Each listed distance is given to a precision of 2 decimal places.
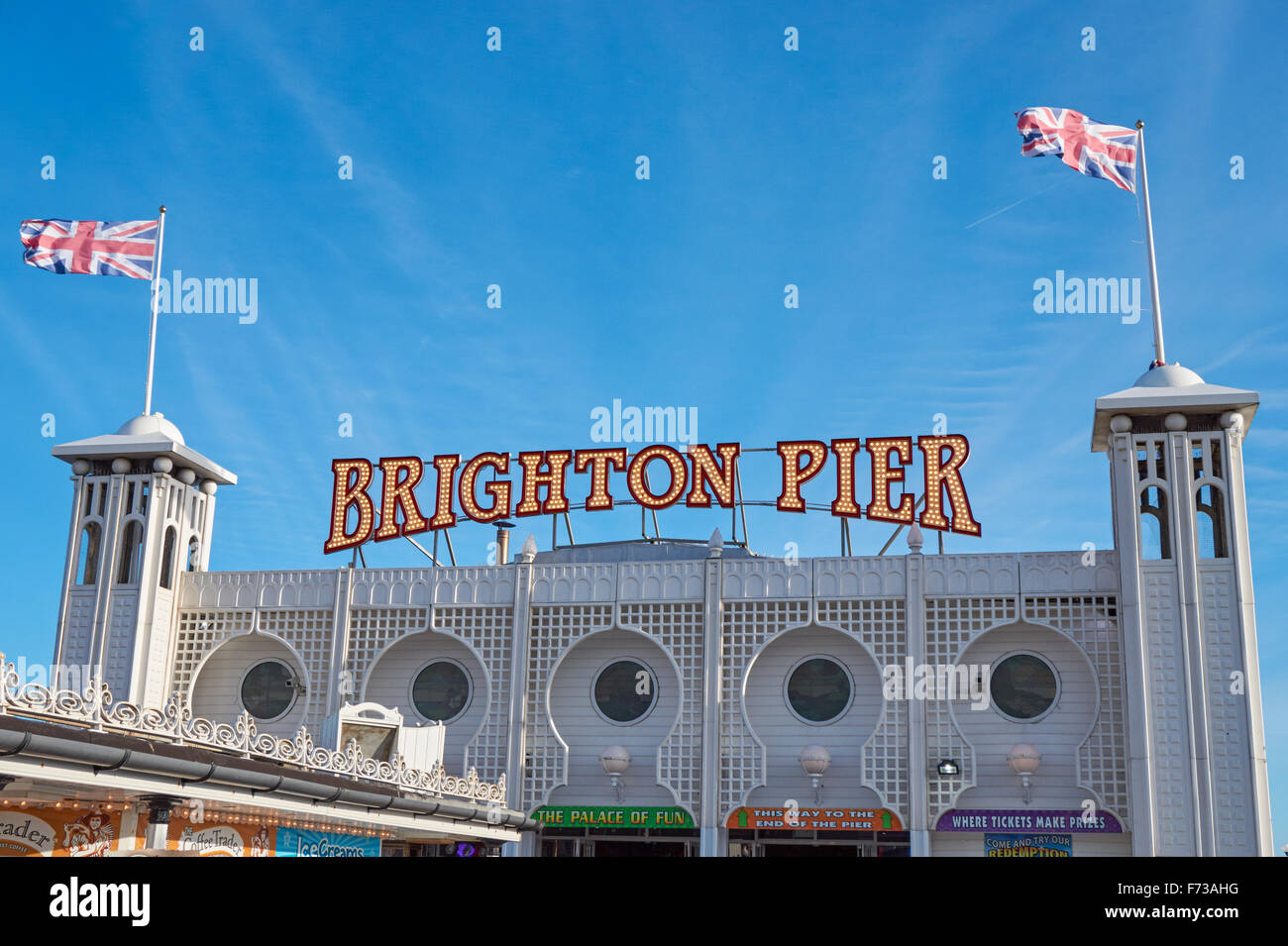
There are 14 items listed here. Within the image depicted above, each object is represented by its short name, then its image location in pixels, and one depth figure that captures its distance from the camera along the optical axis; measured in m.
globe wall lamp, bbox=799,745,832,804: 29.23
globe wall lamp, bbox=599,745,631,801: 30.44
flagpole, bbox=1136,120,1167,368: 30.67
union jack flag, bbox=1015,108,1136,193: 29.89
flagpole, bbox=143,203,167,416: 35.09
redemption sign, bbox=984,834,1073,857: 28.20
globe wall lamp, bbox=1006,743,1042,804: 28.28
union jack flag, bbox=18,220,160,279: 31.19
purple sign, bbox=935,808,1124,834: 28.00
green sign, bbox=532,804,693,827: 30.09
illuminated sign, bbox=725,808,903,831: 29.00
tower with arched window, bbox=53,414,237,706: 33.19
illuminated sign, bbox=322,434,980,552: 31.88
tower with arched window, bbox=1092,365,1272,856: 26.70
